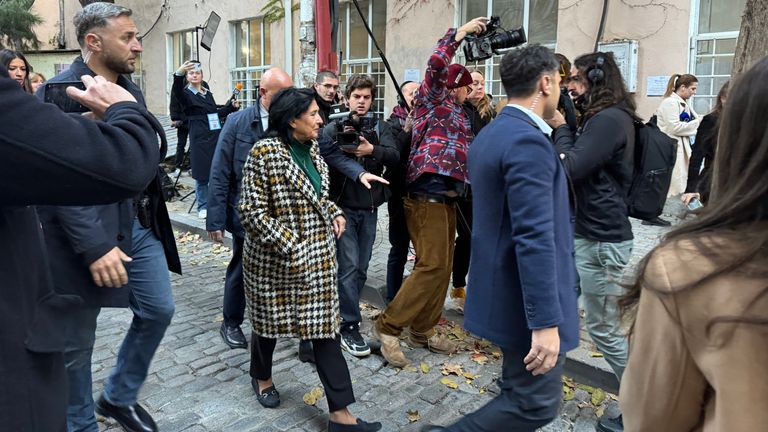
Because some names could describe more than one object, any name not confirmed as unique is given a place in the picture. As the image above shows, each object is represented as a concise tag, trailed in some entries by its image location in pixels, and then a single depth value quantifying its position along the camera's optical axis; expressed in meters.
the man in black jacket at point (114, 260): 2.70
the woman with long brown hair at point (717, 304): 1.08
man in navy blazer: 2.42
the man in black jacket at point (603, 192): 3.37
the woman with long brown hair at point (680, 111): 8.39
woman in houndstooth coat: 3.28
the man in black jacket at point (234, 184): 4.41
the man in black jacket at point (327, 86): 5.00
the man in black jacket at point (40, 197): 1.19
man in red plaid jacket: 4.27
